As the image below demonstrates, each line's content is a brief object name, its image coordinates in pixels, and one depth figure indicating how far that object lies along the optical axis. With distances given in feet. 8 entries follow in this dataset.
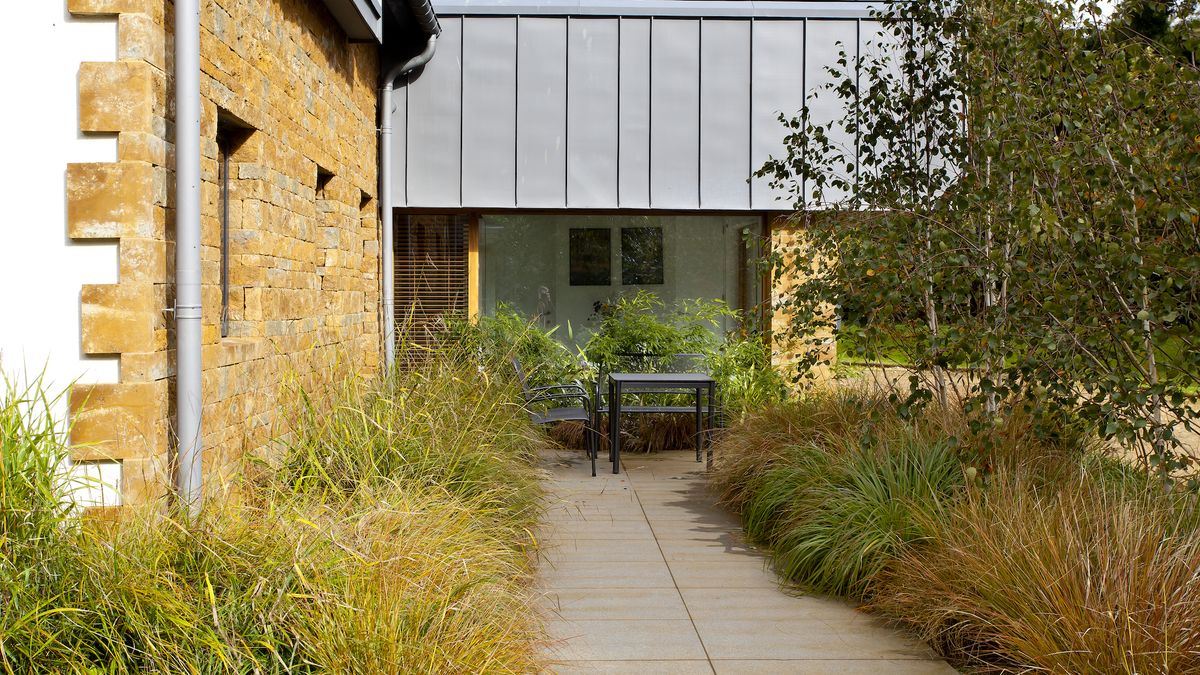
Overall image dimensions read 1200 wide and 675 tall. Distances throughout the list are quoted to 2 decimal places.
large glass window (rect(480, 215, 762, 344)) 36.58
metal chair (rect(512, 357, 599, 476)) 26.21
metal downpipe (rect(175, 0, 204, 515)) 14.62
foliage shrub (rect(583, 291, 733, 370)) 33.63
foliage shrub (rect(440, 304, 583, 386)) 33.50
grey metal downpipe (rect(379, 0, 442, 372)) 32.76
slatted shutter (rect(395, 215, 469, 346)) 36.09
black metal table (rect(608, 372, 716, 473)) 27.50
